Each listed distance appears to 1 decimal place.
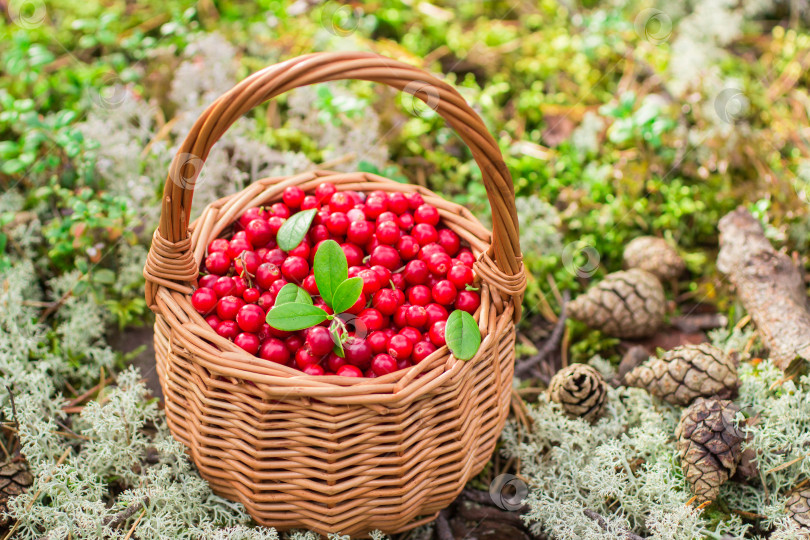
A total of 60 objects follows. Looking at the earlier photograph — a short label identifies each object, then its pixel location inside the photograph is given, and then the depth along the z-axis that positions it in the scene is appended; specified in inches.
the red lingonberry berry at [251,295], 20.2
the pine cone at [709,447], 20.4
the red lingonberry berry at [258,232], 20.8
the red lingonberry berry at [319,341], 19.3
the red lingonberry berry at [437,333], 19.7
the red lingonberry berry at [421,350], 19.6
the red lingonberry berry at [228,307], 19.8
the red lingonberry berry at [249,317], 19.6
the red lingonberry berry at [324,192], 21.5
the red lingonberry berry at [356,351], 19.4
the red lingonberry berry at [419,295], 20.3
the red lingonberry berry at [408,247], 20.9
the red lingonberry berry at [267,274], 20.4
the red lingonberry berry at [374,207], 21.4
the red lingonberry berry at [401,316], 20.2
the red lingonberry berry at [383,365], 19.3
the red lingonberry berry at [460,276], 20.3
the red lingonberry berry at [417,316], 20.0
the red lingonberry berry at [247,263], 20.4
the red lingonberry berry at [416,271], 20.6
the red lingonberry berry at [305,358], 19.4
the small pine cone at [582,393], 21.6
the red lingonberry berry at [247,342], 19.5
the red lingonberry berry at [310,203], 21.3
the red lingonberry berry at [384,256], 20.7
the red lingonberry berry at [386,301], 20.1
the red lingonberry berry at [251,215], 21.2
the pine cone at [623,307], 23.4
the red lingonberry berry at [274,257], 20.7
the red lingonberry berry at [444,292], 20.2
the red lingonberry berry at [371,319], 19.9
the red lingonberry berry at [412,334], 19.7
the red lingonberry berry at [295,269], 20.4
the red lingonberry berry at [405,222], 21.3
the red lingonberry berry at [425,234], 21.0
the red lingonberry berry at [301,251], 20.7
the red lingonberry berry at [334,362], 19.6
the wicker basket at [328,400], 18.6
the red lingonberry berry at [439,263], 20.5
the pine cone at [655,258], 24.5
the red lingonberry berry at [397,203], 21.5
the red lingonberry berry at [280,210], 21.3
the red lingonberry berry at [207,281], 20.2
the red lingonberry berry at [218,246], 20.7
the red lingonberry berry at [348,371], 19.1
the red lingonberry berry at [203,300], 19.8
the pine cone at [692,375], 21.4
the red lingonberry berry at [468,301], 20.2
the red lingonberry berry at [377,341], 19.6
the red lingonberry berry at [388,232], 20.8
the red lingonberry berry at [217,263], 20.5
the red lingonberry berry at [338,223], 21.0
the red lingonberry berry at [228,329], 19.7
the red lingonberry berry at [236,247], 20.7
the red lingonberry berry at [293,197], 21.5
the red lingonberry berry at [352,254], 20.7
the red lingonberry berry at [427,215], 21.3
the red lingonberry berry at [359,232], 20.9
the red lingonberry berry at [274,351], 19.4
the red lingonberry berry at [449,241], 21.1
